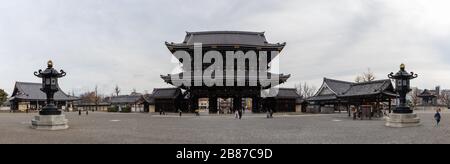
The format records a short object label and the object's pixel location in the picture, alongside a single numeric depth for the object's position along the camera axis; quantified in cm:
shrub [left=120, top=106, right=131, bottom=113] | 6619
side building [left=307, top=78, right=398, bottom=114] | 3781
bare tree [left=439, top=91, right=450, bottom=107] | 10556
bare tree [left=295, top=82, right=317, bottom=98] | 11825
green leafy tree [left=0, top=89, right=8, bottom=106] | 7412
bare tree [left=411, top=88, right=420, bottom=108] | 9328
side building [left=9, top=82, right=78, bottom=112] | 6731
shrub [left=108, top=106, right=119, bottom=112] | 6994
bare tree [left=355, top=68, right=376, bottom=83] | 7220
